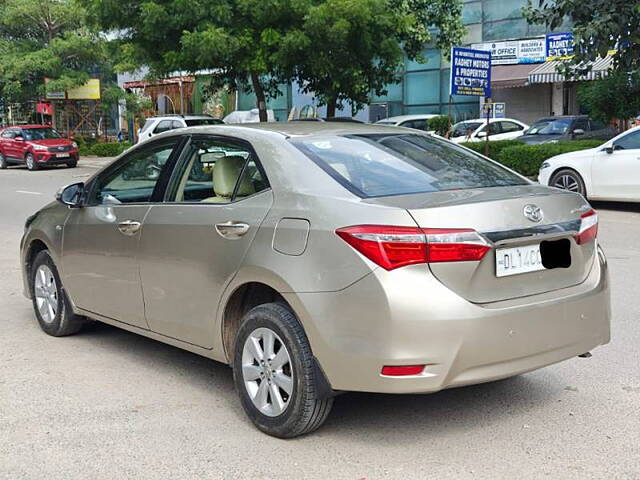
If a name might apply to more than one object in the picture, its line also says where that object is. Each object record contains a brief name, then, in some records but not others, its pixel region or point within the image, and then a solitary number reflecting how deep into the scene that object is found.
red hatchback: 30.88
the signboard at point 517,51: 30.36
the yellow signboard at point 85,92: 37.78
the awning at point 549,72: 27.10
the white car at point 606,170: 13.69
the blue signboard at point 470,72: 19.86
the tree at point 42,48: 36.41
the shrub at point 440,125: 28.43
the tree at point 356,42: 21.48
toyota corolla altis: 3.80
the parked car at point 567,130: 21.23
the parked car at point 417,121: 28.77
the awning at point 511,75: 29.78
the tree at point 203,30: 21.58
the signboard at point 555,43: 29.11
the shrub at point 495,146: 20.32
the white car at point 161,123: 24.73
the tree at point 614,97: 19.52
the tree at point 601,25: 15.20
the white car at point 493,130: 25.49
